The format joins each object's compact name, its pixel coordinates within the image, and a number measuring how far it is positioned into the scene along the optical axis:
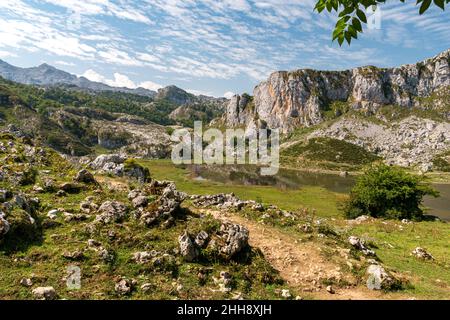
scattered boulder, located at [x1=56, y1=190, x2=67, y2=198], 24.22
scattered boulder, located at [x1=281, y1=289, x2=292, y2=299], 15.35
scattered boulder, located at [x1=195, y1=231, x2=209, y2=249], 17.86
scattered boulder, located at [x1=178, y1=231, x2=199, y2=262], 16.94
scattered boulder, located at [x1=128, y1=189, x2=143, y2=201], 24.14
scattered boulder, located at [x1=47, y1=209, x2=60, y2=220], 19.58
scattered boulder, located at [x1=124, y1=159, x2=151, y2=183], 50.42
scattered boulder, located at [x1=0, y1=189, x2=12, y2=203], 18.52
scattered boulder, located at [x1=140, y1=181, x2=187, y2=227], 20.25
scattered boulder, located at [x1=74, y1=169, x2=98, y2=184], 27.75
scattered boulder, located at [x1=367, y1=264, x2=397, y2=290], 16.91
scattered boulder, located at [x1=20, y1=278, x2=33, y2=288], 13.36
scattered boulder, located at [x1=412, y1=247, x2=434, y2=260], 25.17
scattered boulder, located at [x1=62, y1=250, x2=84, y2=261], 15.55
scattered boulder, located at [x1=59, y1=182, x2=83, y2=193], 25.41
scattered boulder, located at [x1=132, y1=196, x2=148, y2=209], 21.75
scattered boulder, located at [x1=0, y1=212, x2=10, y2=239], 15.58
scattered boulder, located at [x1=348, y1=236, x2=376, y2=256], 22.25
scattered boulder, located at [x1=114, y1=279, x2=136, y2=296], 13.86
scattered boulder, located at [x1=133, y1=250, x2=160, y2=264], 16.10
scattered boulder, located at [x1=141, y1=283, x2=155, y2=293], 14.21
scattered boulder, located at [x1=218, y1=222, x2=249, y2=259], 17.64
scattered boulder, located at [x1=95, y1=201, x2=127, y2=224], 19.42
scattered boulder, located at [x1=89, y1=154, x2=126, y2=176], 48.42
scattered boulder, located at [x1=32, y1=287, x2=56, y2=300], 12.77
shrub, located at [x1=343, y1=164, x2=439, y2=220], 47.97
